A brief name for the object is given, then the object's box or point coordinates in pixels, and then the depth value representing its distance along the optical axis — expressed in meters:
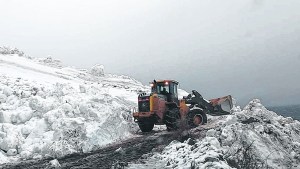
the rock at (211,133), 7.51
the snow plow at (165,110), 11.05
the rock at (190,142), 7.33
